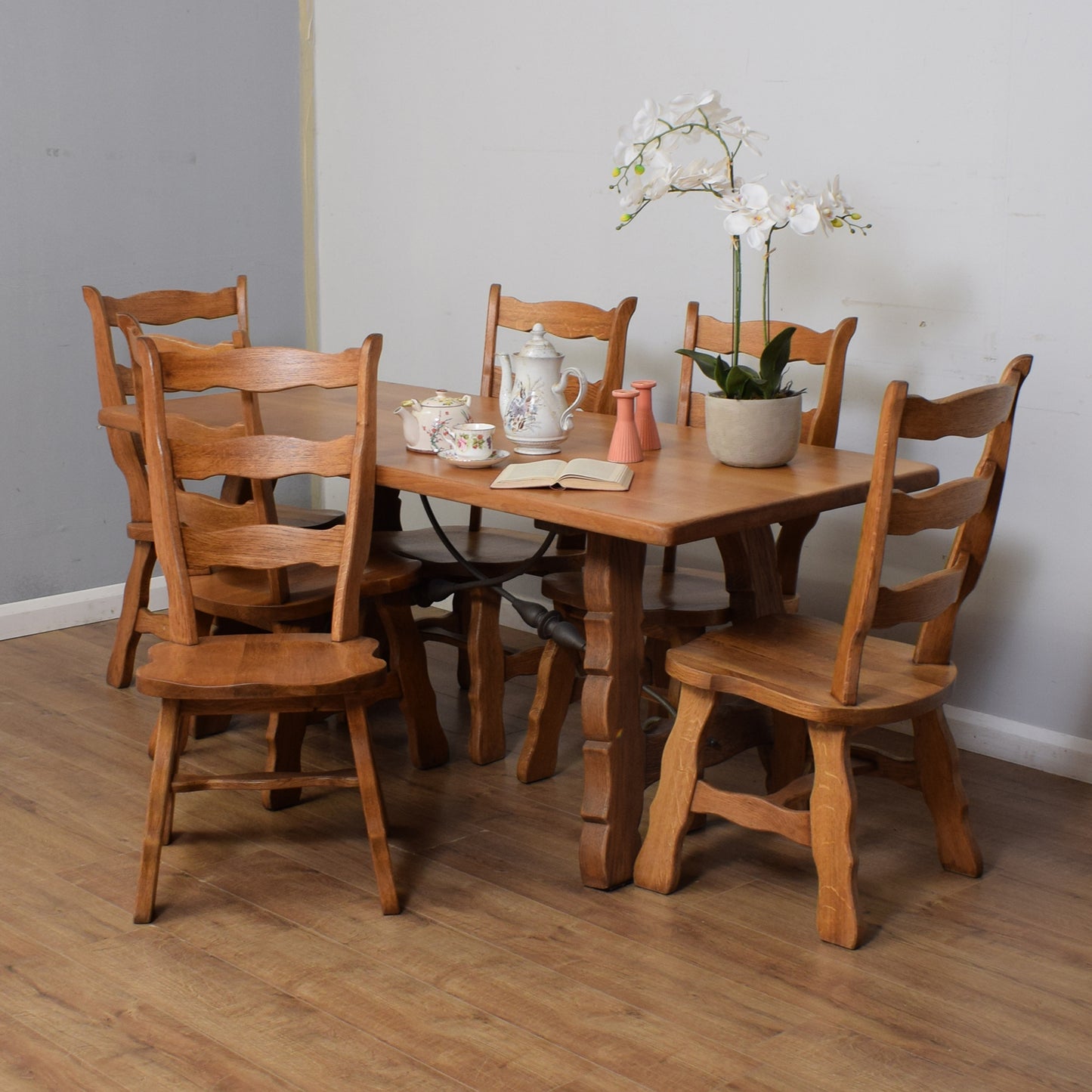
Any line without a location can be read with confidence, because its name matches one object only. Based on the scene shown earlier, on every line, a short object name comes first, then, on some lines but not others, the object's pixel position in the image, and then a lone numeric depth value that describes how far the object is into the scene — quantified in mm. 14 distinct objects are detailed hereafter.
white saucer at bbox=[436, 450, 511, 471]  2449
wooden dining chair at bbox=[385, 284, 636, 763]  2953
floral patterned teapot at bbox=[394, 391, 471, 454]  2547
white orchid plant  2365
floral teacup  2441
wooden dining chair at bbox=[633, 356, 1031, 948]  2074
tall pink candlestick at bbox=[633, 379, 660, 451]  2654
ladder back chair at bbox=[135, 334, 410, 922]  2217
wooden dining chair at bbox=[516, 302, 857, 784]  2725
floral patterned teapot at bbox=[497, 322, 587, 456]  2557
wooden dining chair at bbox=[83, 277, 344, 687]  3217
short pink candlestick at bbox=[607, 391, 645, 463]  2492
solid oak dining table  2146
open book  2277
